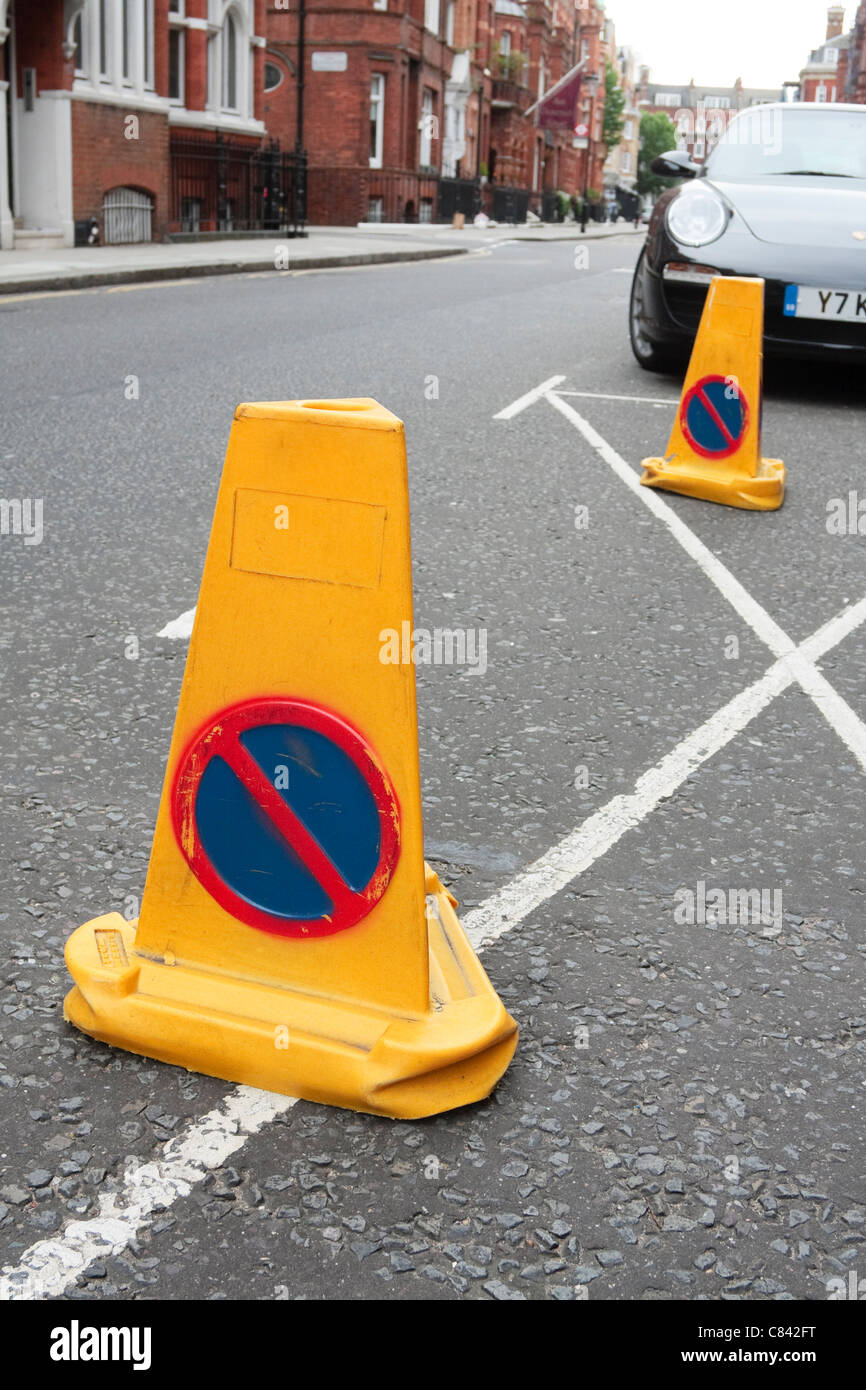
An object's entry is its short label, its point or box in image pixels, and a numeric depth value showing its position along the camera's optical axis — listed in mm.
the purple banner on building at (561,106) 51906
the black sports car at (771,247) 7988
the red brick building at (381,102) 40781
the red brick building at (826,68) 128625
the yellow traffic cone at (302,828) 2104
